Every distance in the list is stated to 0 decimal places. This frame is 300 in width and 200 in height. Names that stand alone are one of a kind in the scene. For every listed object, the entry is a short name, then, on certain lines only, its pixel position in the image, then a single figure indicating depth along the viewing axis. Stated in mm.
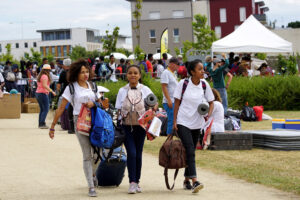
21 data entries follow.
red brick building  88938
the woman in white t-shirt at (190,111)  8023
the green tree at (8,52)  81269
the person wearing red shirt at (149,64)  28294
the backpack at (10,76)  25969
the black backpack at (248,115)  19641
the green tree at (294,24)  151275
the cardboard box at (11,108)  22516
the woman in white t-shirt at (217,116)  12781
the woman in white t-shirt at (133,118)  7960
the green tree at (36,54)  89288
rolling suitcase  8375
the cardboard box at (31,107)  25641
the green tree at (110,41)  40406
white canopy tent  26828
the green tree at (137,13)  31741
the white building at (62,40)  172875
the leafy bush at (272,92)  23875
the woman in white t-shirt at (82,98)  7828
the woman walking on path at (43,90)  17422
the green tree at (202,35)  70438
